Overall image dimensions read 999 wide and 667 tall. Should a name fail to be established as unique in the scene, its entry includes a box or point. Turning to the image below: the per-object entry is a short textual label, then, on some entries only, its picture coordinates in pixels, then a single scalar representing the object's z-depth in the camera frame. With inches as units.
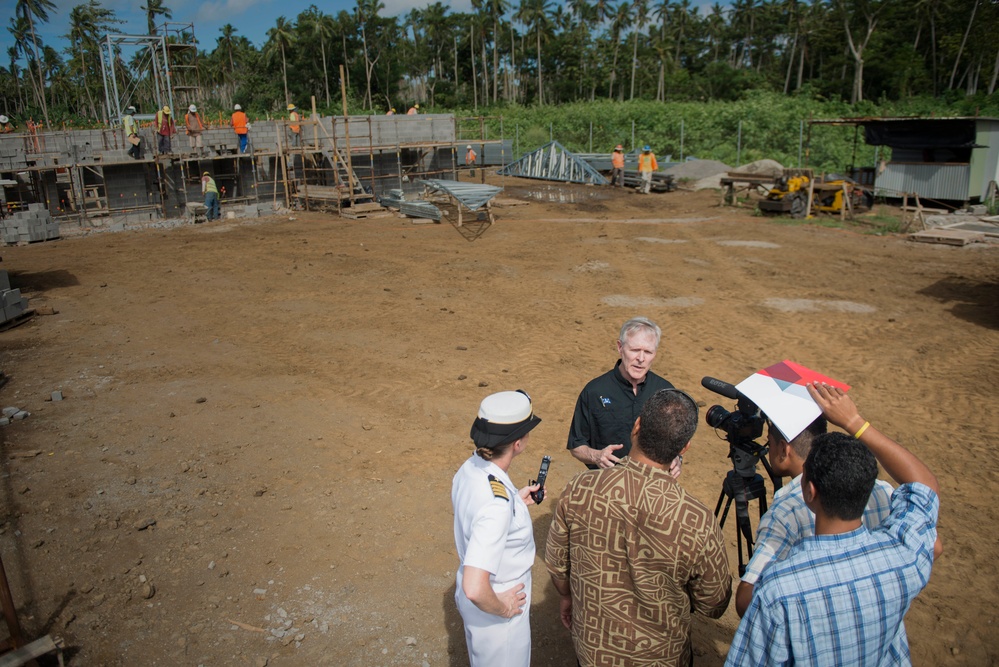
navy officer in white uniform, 102.7
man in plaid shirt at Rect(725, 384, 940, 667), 83.0
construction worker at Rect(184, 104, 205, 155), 899.4
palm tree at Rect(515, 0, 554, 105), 2878.9
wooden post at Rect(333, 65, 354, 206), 862.5
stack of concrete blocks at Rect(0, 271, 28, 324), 394.3
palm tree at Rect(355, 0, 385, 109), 2741.1
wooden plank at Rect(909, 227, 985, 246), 625.6
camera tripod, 121.0
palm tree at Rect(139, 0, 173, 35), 2064.1
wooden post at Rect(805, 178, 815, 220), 773.3
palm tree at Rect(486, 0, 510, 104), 2927.2
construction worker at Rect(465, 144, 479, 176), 1252.5
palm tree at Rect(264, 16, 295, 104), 2640.3
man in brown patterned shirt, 94.9
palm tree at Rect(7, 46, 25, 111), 2719.0
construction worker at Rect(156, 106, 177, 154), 874.1
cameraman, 97.4
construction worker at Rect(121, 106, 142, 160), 888.3
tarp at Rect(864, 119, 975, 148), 767.1
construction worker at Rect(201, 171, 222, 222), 851.4
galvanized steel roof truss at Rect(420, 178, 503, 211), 765.9
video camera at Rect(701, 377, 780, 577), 119.6
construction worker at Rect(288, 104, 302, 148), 989.2
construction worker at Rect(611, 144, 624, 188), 1088.5
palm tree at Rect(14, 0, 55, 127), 2372.0
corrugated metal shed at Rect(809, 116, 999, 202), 758.5
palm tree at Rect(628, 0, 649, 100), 2913.4
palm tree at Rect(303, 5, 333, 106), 2625.5
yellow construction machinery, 783.1
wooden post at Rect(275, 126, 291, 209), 928.0
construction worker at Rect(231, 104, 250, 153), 923.4
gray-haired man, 146.0
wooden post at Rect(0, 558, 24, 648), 126.7
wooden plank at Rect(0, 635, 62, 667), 135.2
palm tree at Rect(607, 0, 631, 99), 2906.0
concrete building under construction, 881.5
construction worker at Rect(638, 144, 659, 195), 1041.5
